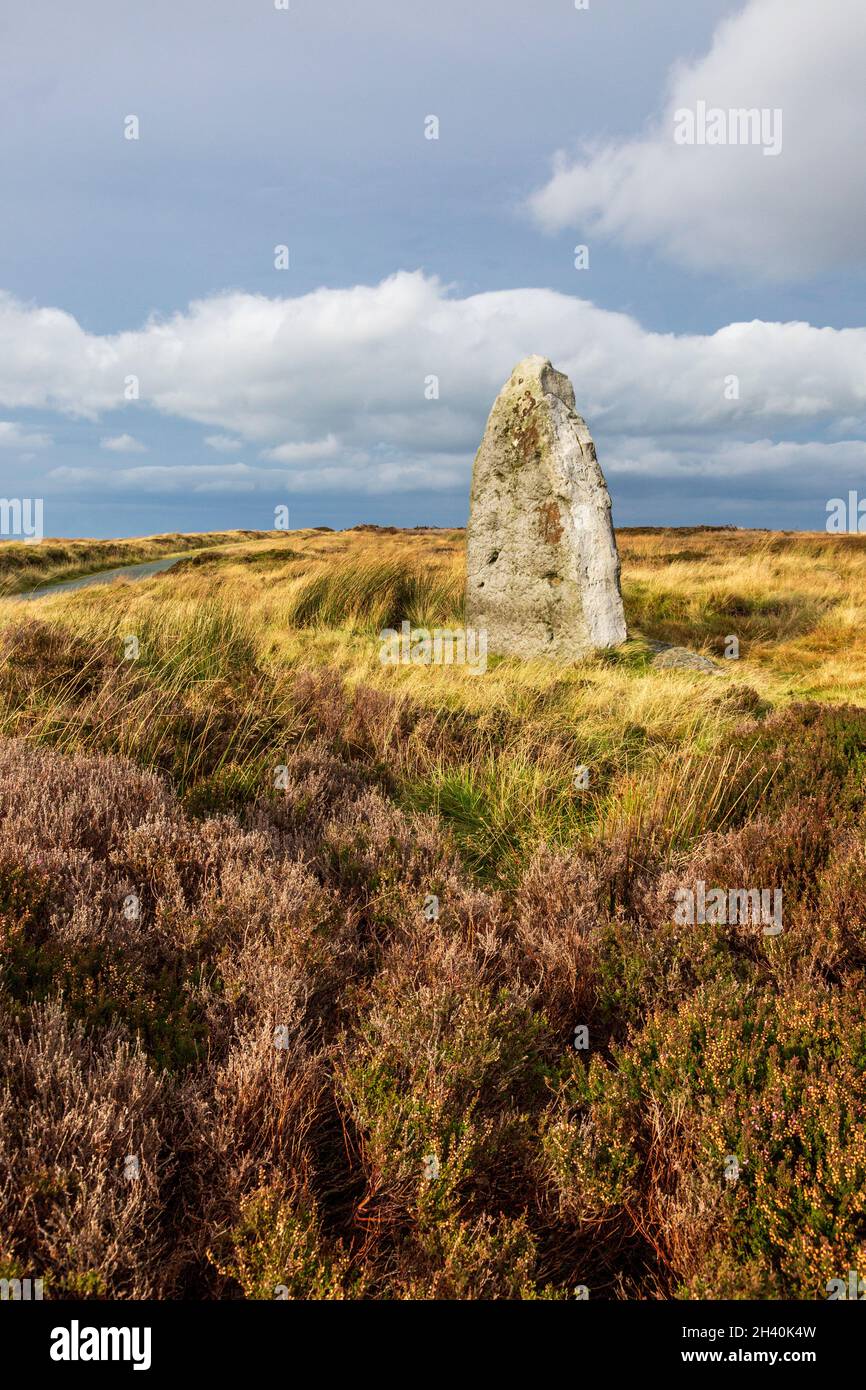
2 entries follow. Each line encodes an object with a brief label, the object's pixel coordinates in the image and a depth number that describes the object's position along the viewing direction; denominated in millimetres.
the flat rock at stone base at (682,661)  9352
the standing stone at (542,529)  9250
